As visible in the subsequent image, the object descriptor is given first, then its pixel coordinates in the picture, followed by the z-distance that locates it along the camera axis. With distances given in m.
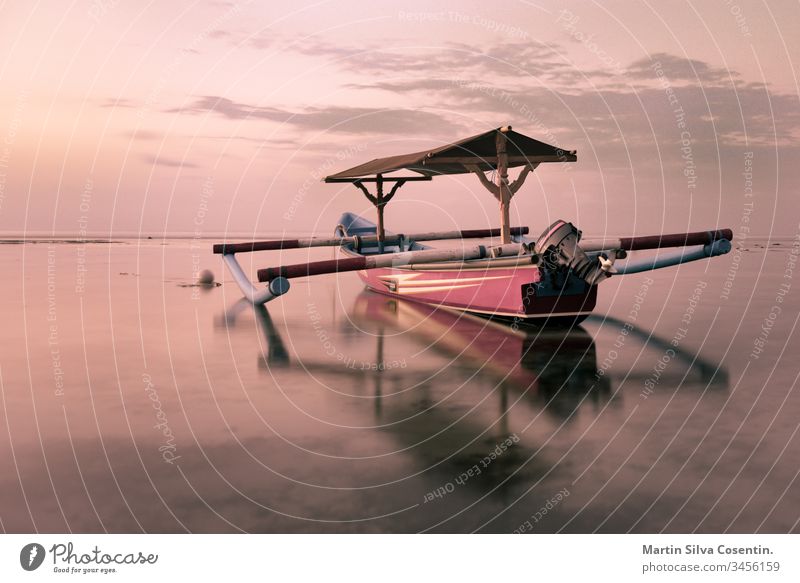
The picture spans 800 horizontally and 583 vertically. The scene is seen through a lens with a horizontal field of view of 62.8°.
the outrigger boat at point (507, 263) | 14.08
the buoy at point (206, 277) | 26.89
